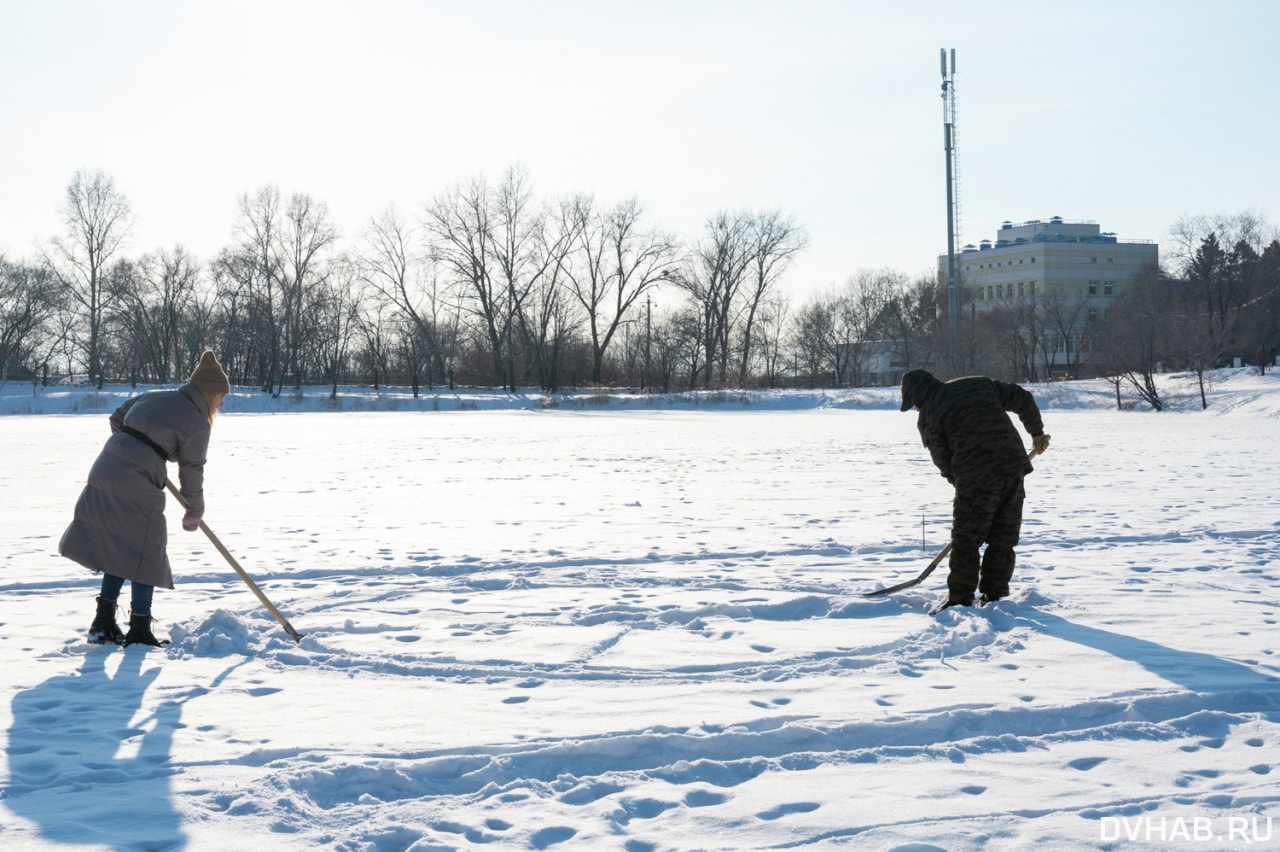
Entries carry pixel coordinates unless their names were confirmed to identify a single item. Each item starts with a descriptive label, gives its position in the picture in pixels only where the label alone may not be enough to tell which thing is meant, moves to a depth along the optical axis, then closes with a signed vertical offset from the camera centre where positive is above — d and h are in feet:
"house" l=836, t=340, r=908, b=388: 239.30 +7.71
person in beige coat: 16.84 -1.58
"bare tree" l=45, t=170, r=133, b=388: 167.53 +26.74
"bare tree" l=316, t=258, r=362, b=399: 172.14 +16.37
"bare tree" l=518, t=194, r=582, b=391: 181.98 +17.62
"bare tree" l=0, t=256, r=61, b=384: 164.66 +17.71
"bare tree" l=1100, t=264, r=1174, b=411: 119.96 +5.59
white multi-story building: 315.17 +42.33
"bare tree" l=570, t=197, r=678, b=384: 185.88 +24.18
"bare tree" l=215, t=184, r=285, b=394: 169.07 +21.96
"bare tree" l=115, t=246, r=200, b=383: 186.19 +18.55
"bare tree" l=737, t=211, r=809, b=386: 202.80 +28.77
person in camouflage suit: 19.31 -1.47
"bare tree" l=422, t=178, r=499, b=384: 177.27 +26.17
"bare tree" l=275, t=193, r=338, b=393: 168.66 +20.73
